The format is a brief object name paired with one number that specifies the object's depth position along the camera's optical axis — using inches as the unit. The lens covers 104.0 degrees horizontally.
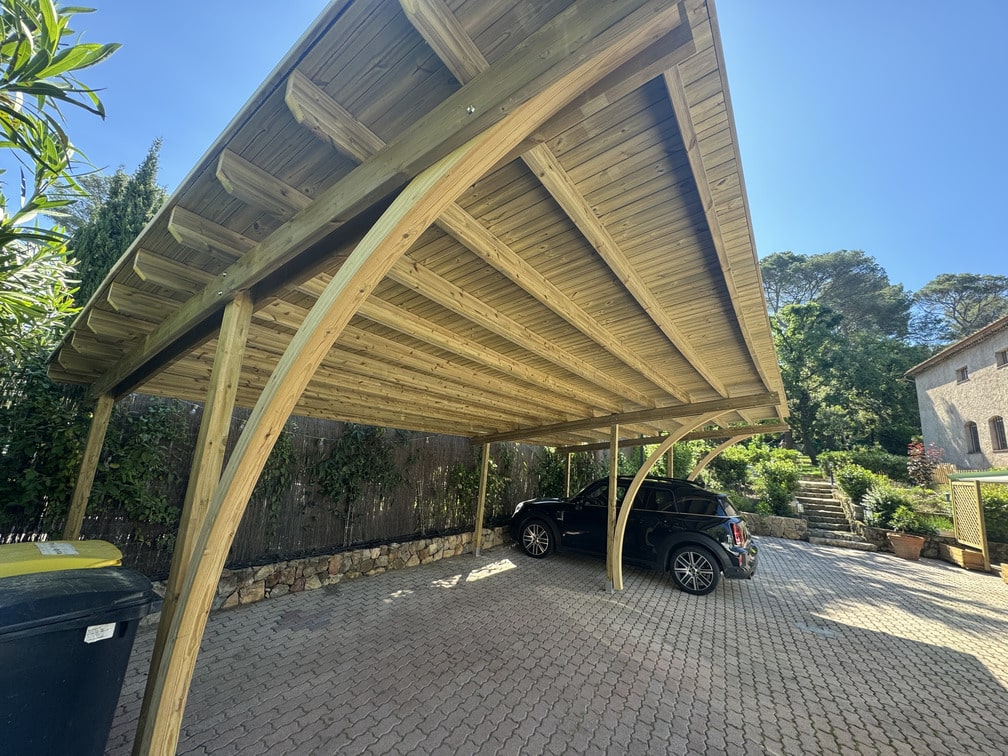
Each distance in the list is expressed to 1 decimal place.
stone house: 540.7
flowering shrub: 552.1
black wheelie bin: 58.0
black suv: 213.2
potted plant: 351.3
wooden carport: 44.8
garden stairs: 395.9
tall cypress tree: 368.2
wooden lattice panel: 318.0
